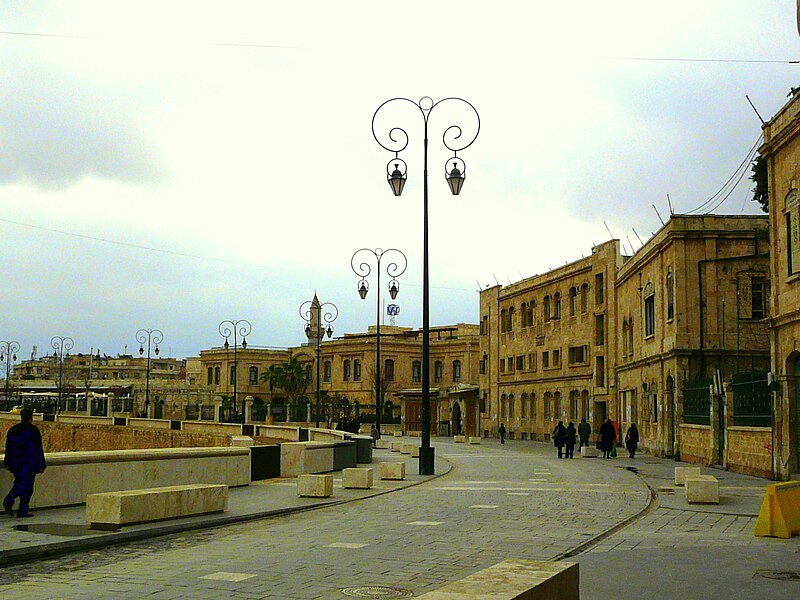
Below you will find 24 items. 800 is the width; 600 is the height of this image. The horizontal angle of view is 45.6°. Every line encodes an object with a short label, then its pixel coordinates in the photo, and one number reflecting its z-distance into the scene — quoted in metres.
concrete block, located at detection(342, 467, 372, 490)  21.61
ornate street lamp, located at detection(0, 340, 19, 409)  86.41
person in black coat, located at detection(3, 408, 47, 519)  14.30
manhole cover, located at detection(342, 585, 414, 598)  9.02
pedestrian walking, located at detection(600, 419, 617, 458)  38.50
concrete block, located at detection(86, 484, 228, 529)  13.61
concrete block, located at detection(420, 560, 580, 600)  5.82
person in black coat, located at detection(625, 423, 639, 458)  38.81
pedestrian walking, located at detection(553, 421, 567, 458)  38.94
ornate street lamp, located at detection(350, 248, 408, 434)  43.16
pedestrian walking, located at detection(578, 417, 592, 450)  41.38
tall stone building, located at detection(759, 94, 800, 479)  24.20
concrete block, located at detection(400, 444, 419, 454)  41.30
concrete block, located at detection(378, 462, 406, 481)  24.36
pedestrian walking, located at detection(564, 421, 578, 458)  38.66
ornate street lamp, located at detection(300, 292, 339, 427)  51.14
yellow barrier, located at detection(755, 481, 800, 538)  13.43
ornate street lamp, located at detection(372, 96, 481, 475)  25.38
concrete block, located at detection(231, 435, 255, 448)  27.94
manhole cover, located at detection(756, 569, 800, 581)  10.02
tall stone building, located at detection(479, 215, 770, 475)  36.53
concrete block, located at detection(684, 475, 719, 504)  18.83
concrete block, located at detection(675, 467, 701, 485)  23.59
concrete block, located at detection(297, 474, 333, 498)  19.05
